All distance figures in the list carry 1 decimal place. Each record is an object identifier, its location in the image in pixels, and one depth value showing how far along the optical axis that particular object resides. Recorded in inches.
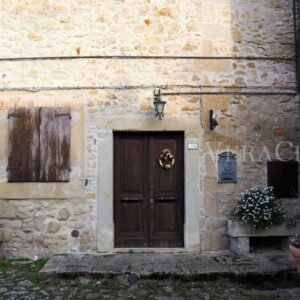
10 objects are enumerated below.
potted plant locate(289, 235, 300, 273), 195.3
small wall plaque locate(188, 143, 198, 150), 266.7
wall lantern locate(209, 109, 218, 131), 264.4
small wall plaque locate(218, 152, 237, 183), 267.6
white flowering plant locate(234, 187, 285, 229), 247.9
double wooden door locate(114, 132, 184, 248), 269.1
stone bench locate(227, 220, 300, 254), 252.5
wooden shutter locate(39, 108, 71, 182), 262.5
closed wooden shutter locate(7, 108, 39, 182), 262.2
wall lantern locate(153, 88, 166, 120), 257.7
